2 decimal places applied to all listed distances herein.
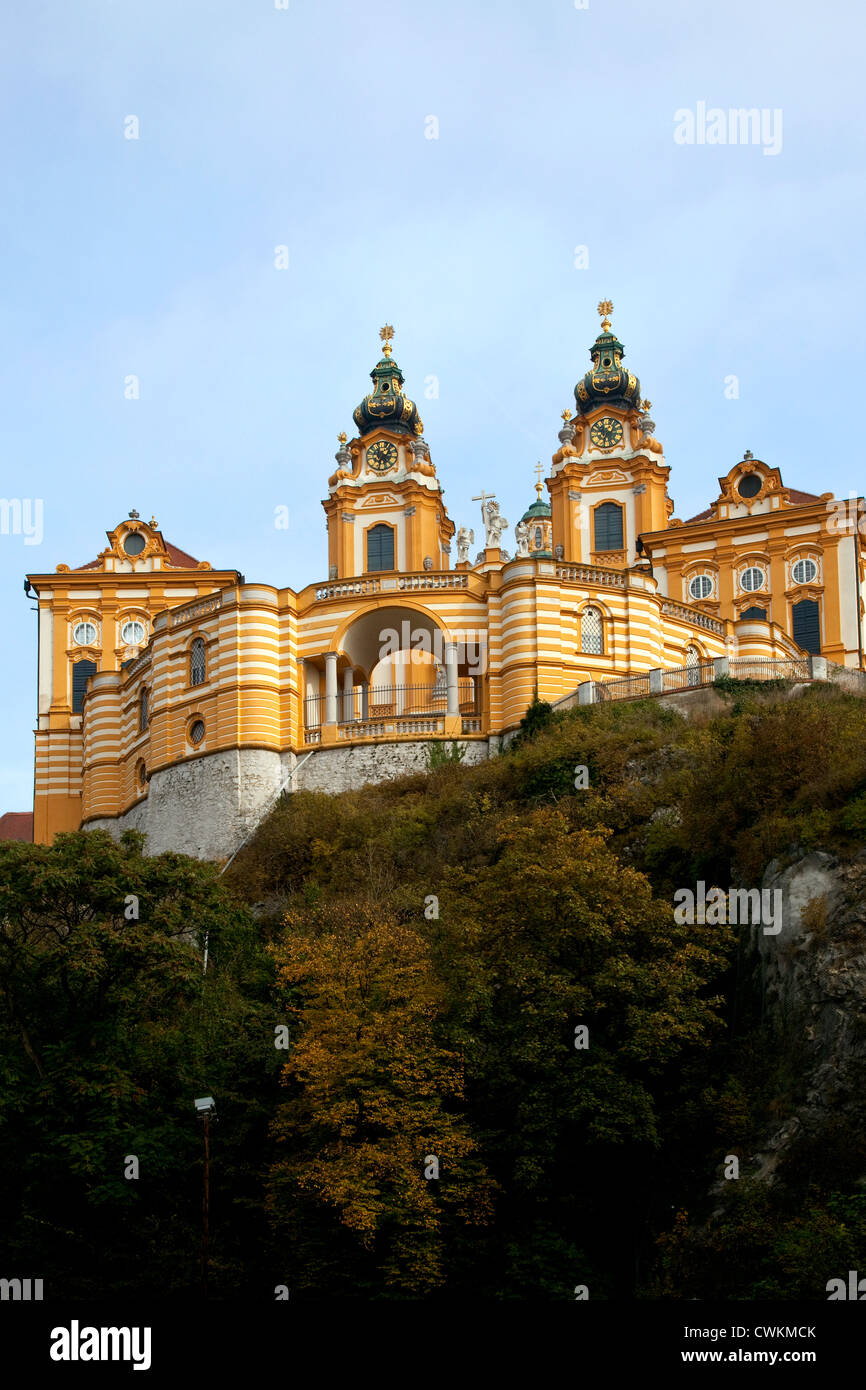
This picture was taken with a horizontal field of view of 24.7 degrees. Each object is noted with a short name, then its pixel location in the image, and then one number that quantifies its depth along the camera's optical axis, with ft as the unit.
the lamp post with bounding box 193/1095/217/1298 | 118.73
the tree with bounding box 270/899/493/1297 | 120.78
